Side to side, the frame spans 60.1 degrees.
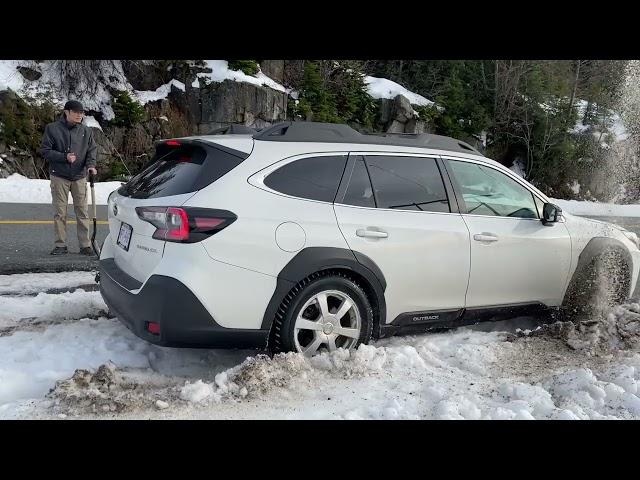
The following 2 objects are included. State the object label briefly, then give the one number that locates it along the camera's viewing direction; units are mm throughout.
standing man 7059
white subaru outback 3469
